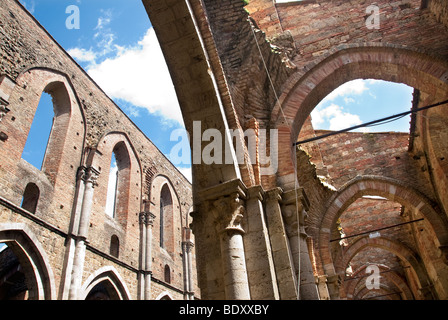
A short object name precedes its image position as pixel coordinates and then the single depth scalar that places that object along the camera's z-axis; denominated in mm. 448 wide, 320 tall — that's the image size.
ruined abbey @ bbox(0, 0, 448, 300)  4043
